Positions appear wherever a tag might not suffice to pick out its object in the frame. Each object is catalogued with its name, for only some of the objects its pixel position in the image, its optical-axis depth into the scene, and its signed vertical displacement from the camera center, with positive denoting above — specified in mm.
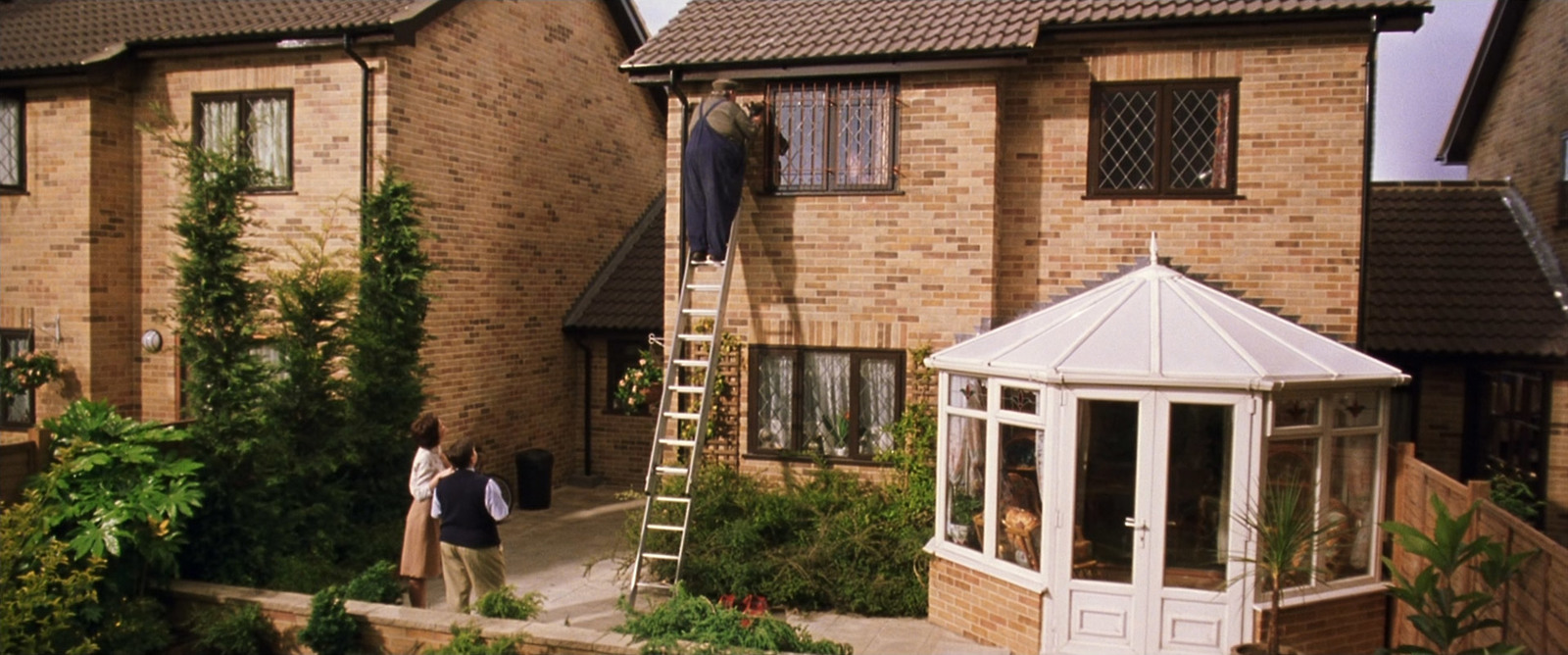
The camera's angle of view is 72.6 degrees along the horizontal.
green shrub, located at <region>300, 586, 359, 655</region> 8195 -2701
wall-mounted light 13484 -849
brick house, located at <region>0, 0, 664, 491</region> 12688 +1513
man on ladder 10562 +1195
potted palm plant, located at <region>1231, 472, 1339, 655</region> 7074 -1642
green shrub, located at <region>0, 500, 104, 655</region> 7645 -2354
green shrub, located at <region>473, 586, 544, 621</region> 8266 -2524
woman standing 8984 -2014
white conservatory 8164 -1272
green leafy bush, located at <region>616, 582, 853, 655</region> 7574 -2501
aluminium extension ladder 10141 -1381
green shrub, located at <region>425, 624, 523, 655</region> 7691 -2647
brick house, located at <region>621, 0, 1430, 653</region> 10062 +1182
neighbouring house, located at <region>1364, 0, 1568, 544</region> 11148 +49
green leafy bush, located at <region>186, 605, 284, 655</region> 8438 -2850
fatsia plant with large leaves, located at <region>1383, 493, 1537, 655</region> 6410 -1679
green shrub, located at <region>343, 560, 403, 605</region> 8789 -2558
